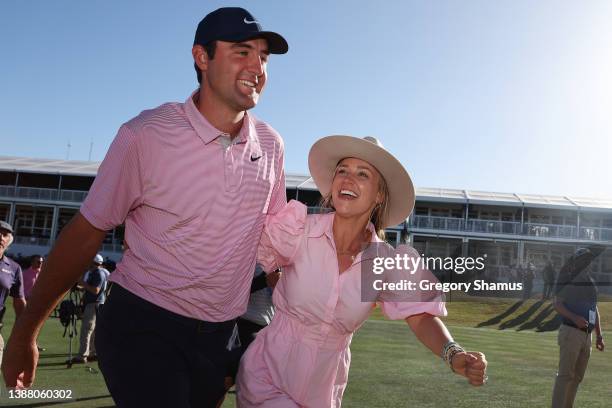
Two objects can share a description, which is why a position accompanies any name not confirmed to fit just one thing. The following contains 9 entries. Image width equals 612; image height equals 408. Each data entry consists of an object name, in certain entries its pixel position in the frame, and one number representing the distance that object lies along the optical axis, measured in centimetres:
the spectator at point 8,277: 738
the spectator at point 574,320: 734
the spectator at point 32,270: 1292
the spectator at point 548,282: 2884
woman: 284
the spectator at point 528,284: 3045
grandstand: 4691
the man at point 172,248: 245
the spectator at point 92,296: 1066
